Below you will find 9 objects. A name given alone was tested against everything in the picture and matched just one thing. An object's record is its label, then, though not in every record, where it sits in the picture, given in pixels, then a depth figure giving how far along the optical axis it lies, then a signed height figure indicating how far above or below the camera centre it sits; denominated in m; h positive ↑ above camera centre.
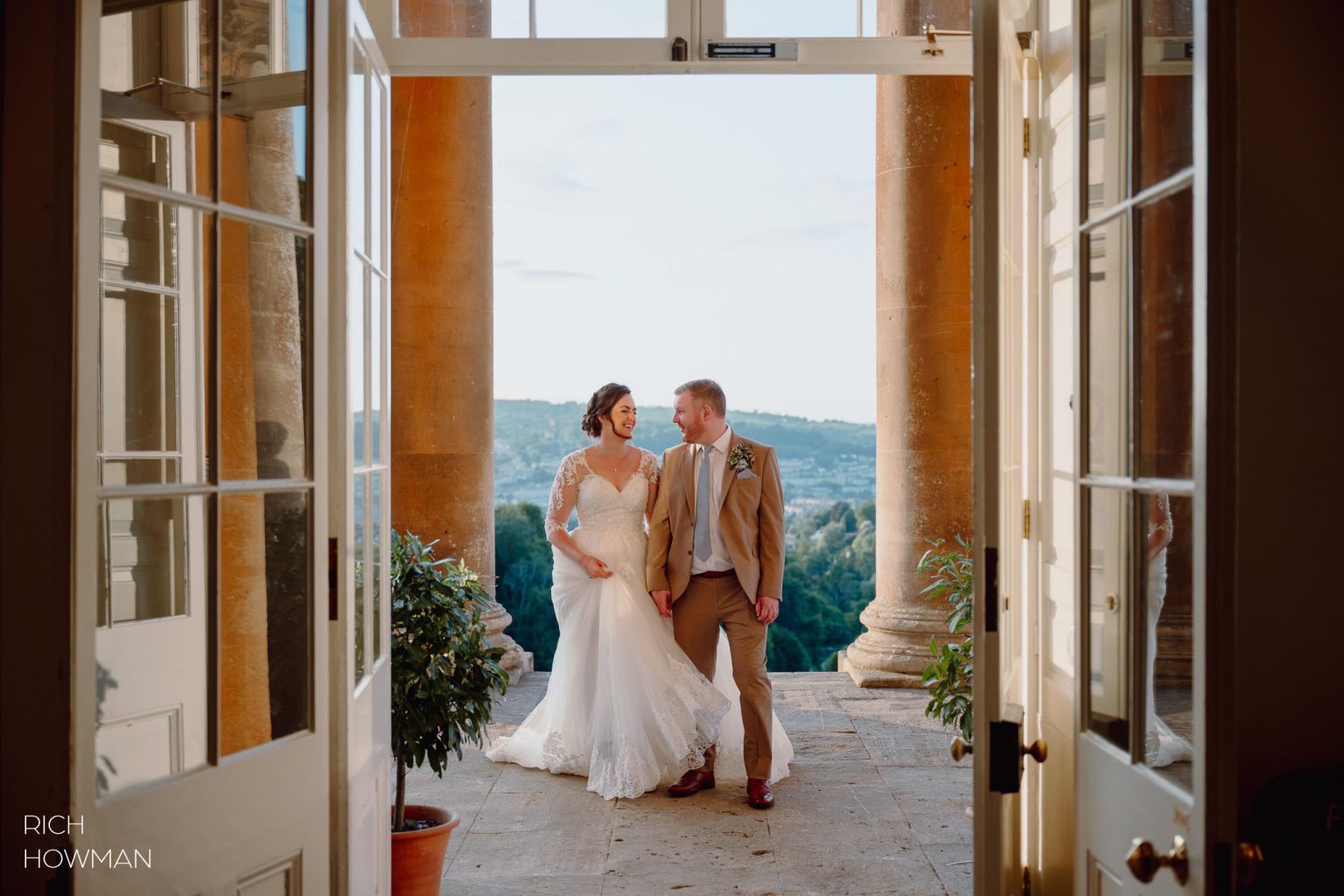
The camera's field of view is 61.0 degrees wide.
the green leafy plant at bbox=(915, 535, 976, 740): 4.21 -0.89
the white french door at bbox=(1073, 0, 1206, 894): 1.80 -0.04
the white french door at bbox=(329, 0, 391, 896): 2.42 -0.08
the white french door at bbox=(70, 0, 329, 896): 2.00 -0.04
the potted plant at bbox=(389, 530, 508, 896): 3.65 -0.85
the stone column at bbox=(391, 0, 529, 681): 7.57 +0.71
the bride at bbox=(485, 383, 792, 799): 5.18 -1.08
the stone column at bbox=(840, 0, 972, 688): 7.36 +0.56
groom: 4.96 -0.54
